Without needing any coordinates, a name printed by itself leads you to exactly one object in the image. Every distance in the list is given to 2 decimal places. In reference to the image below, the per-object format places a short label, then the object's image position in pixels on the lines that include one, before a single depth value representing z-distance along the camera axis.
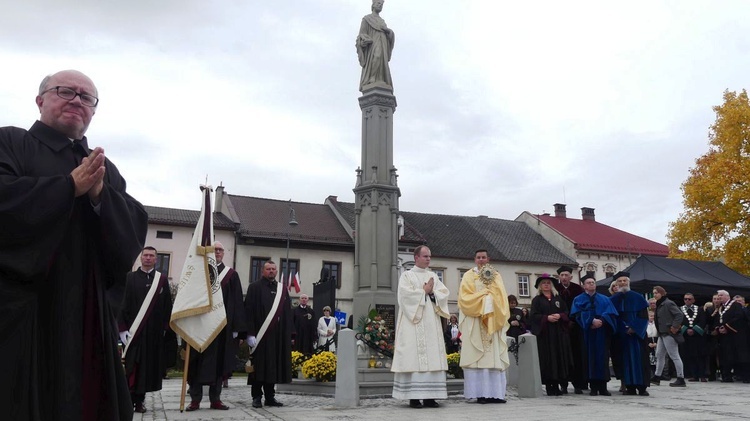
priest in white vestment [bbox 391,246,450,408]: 8.72
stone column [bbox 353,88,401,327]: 12.38
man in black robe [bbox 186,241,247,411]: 8.27
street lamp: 34.29
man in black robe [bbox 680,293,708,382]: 15.48
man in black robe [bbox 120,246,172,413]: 8.03
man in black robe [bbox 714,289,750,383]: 14.62
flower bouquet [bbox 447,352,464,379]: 11.75
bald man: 2.48
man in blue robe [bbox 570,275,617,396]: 10.55
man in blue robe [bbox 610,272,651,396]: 10.41
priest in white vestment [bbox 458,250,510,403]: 9.35
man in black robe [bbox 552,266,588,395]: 11.02
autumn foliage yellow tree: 26.55
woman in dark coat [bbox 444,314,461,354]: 17.85
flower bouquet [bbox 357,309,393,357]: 11.31
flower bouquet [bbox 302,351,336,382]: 10.73
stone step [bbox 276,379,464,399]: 10.16
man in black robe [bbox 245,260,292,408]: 8.97
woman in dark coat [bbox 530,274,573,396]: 10.66
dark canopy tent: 16.80
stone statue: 13.66
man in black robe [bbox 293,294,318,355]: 17.25
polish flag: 27.92
